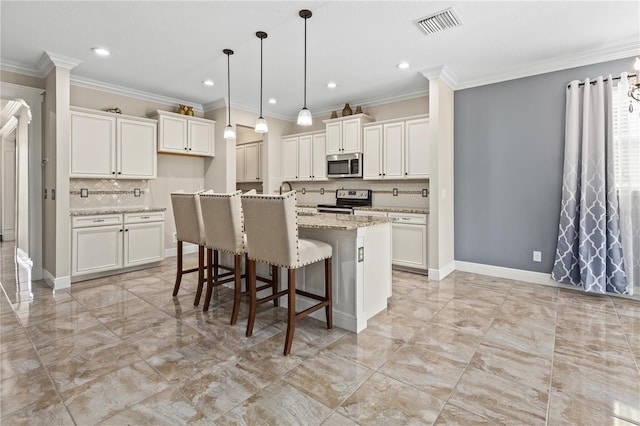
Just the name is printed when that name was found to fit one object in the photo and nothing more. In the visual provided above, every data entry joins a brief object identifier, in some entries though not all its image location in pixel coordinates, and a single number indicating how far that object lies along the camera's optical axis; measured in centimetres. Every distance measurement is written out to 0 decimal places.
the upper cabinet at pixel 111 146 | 400
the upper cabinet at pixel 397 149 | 439
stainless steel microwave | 507
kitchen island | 254
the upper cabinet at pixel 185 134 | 488
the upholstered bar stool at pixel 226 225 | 262
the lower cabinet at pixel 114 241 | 389
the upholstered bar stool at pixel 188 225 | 313
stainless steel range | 520
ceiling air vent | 274
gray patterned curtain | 333
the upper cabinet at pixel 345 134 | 500
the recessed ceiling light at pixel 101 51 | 342
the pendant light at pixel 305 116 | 294
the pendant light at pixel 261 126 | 337
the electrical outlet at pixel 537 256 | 388
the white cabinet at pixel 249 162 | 636
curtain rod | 324
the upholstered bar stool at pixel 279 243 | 220
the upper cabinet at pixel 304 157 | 562
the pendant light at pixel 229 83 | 349
